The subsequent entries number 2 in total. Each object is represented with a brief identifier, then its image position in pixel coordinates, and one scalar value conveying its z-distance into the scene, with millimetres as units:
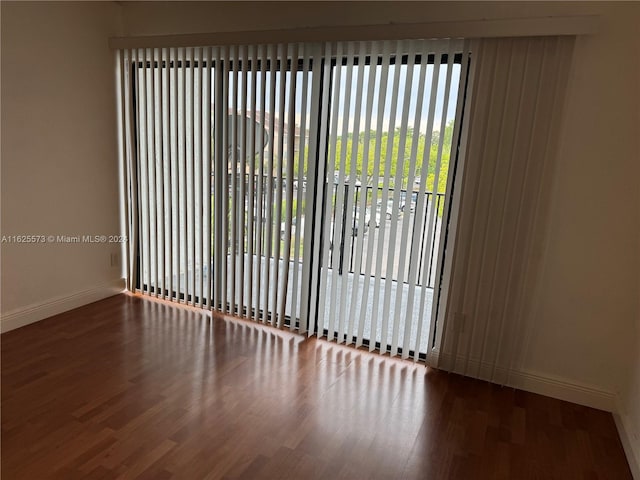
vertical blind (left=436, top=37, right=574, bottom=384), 2527
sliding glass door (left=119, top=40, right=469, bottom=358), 2877
